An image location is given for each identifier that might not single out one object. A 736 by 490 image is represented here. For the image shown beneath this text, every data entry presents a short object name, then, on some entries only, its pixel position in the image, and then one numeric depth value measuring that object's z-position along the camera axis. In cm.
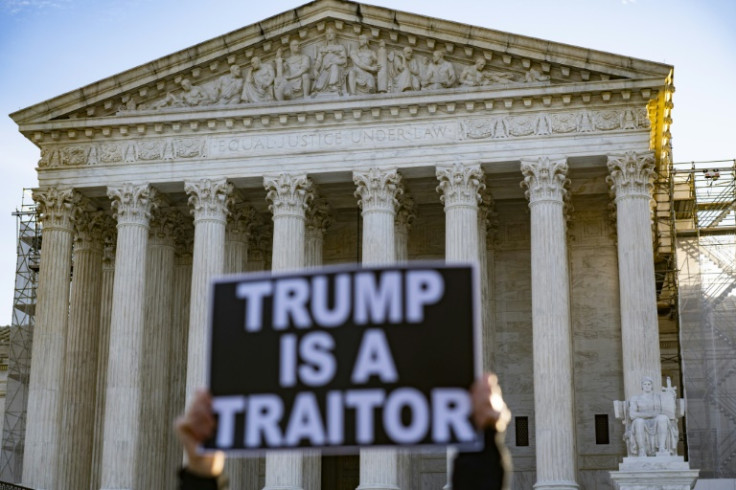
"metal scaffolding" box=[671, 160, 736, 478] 4575
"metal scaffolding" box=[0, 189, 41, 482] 5325
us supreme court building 4109
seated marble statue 3775
